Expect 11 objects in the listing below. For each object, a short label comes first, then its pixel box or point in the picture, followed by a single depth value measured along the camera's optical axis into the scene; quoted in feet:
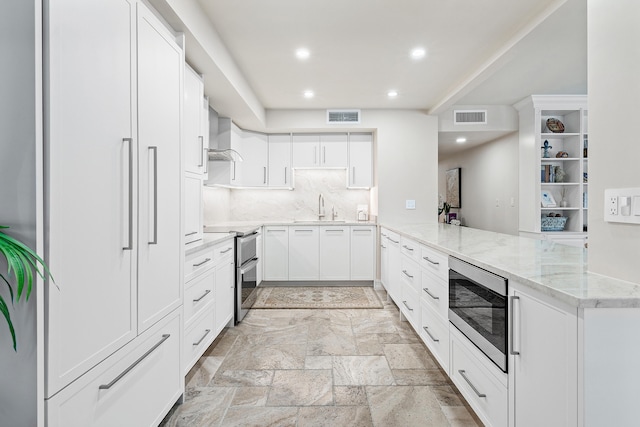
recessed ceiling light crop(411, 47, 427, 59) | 10.02
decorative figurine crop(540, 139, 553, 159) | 15.17
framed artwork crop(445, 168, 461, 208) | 23.61
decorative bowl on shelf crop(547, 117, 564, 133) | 15.07
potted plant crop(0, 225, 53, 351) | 2.78
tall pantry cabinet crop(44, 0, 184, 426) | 3.42
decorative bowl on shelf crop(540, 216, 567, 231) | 15.12
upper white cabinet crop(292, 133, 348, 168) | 16.83
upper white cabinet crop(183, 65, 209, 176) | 8.30
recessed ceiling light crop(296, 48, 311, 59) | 10.00
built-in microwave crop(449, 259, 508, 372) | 4.70
